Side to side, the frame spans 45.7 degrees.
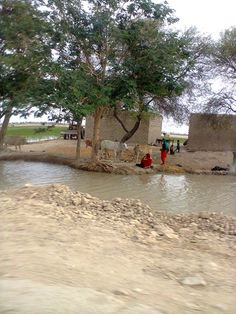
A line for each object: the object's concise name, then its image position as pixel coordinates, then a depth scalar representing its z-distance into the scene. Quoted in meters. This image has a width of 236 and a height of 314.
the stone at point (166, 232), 4.28
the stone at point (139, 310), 2.19
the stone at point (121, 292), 2.49
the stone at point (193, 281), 2.88
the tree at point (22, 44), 12.56
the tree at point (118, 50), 12.49
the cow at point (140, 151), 14.74
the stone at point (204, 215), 5.31
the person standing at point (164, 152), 14.15
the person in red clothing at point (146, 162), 13.15
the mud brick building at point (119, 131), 20.70
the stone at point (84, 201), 5.41
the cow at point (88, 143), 17.03
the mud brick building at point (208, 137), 18.78
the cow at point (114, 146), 14.44
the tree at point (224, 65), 15.24
